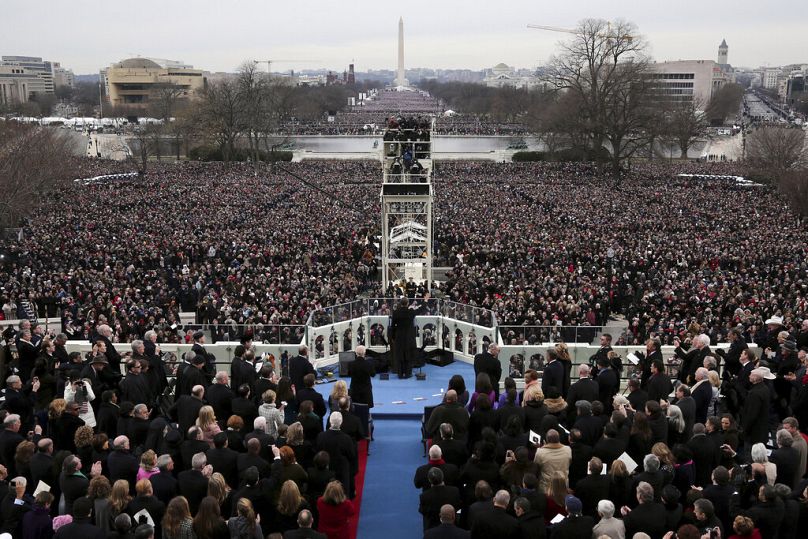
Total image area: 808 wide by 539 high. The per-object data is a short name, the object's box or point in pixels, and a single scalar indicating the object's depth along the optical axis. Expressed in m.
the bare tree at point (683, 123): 72.38
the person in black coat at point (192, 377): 10.59
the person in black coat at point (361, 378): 11.05
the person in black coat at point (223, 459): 8.07
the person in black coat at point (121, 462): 7.88
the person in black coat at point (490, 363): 11.09
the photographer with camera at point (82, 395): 9.66
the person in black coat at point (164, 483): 7.59
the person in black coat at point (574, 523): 6.67
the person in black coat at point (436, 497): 7.44
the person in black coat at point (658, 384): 10.15
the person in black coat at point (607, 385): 10.38
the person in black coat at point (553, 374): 10.58
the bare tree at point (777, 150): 53.19
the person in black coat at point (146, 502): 7.05
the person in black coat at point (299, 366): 11.16
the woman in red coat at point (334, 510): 7.22
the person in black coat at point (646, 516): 6.91
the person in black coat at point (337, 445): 8.57
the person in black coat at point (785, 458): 7.98
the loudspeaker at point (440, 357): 15.63
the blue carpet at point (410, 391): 12.87
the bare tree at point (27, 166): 39.06
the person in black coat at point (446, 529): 6.58
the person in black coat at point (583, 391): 9.71
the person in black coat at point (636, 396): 9.72
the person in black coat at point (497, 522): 6.85
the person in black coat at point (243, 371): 10.77
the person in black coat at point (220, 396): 9.71
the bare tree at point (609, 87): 61.91
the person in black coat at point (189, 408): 9.40
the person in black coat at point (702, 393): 9.81
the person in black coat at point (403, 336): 14.02
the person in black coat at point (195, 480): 7.59
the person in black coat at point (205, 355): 11.40
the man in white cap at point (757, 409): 9.52
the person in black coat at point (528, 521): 6.90
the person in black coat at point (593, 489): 7.57
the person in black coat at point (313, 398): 9.80
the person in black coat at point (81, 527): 6.66
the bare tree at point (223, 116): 72.75
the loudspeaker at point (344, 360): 14.96
